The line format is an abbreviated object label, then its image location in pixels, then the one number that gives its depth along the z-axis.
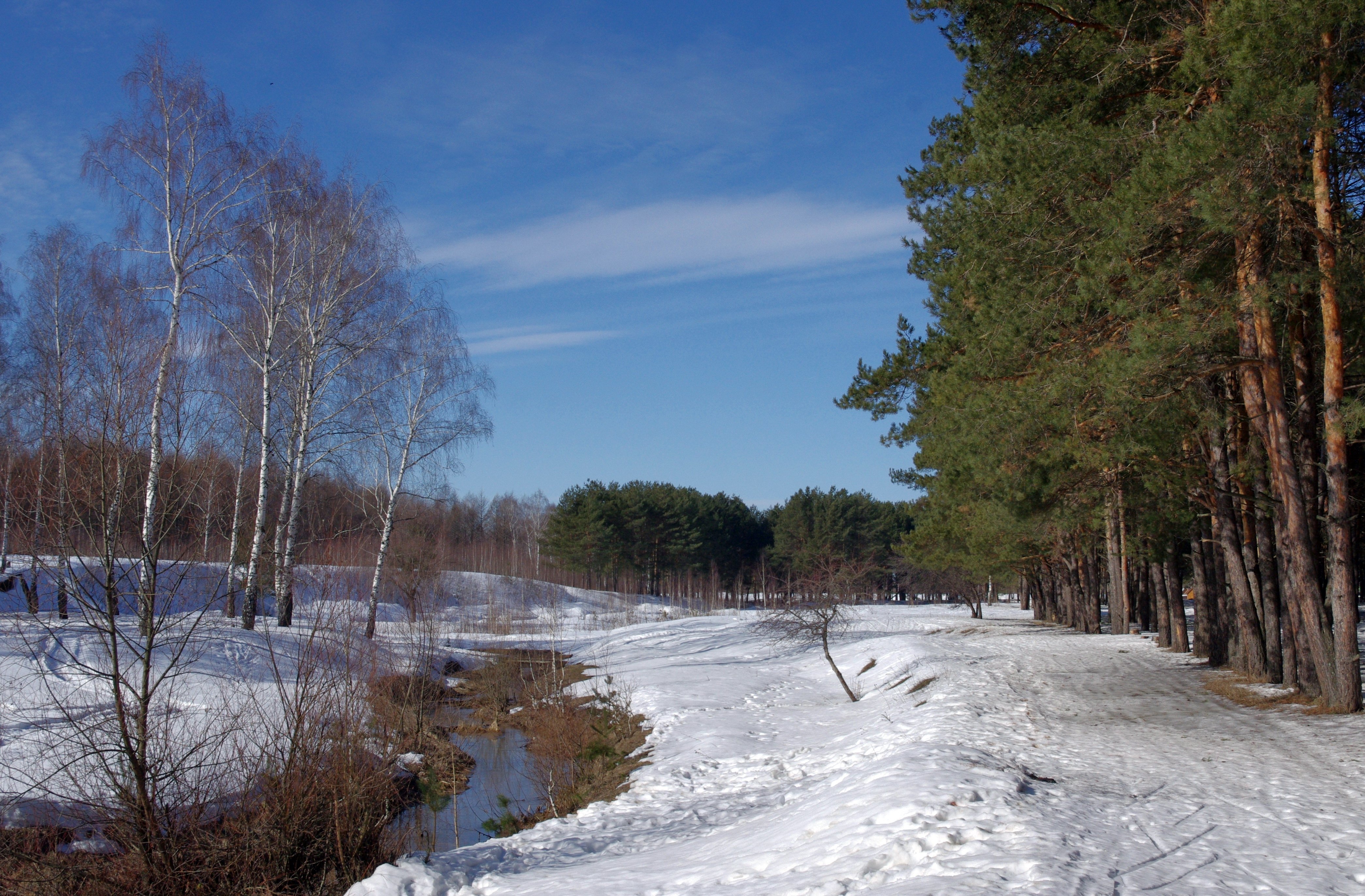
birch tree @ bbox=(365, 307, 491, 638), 21.38
